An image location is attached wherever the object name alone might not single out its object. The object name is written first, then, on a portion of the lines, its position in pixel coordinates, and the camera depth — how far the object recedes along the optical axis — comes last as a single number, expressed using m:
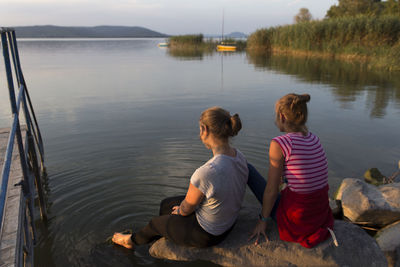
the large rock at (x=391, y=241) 2.99
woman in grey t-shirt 2.36
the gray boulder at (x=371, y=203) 3.57
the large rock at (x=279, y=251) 2.49
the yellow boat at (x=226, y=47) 38.75
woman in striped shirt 2.38
